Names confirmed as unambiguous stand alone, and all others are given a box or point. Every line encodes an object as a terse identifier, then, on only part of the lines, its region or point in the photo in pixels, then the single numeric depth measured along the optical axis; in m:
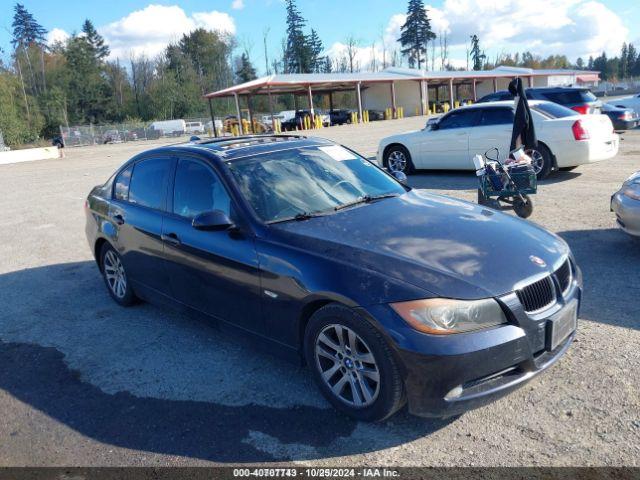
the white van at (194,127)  59.07
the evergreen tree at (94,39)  92.25
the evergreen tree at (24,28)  96.31
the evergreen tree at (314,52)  97.06
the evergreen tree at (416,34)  99.50
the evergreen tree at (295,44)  95.94
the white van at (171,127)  59.96
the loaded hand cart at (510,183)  7.75
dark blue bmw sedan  2.91
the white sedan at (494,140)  10.12
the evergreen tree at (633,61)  123.69
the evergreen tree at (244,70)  95.56
